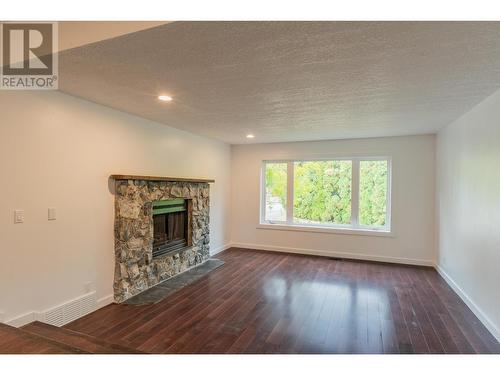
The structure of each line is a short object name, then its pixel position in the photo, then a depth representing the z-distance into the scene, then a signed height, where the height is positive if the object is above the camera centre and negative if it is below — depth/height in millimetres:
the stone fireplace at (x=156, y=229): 3242 -629
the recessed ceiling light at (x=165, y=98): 2750 +927
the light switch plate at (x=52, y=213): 2580 -276
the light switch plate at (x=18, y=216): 2320 -278
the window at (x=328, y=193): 5023 -106
